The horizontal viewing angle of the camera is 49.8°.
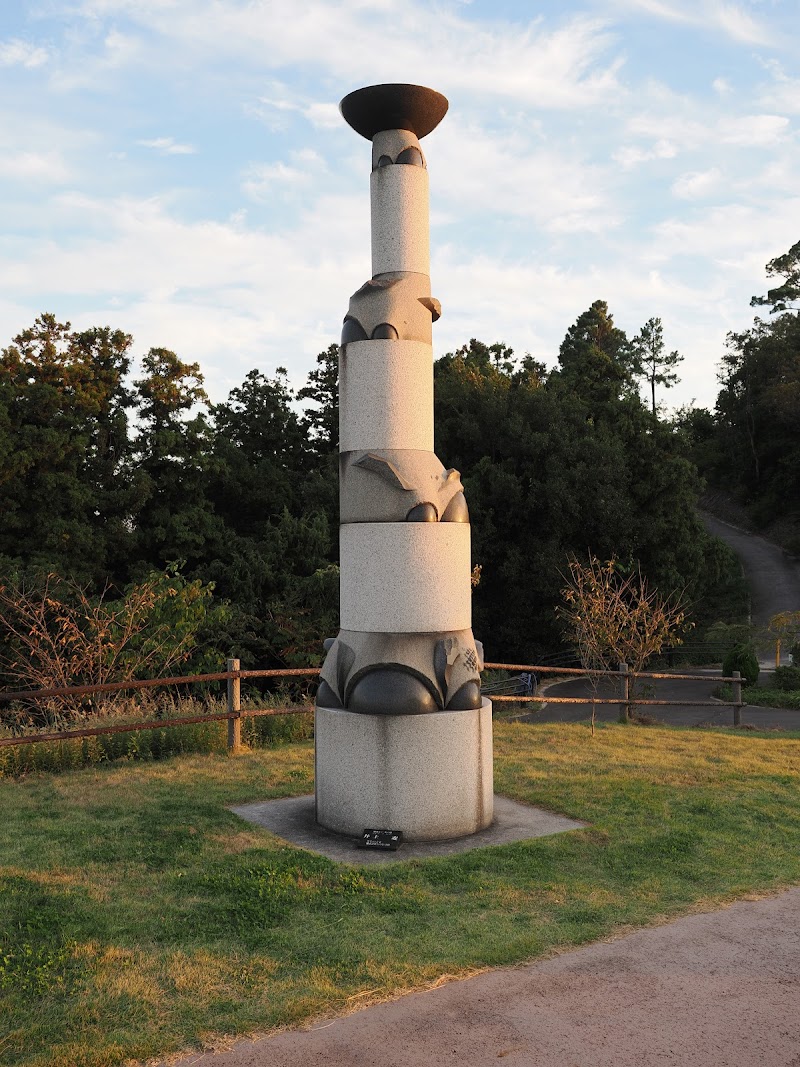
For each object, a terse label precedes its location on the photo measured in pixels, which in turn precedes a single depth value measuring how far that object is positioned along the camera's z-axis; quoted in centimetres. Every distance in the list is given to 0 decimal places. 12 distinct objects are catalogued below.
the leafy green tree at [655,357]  7556
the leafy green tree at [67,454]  2333
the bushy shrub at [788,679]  2681
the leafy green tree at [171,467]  2623
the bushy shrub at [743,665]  2698
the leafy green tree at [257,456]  3250
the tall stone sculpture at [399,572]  723
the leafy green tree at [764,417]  5534
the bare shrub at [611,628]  1633
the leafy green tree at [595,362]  4106
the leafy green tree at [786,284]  6297
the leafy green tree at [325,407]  3884
